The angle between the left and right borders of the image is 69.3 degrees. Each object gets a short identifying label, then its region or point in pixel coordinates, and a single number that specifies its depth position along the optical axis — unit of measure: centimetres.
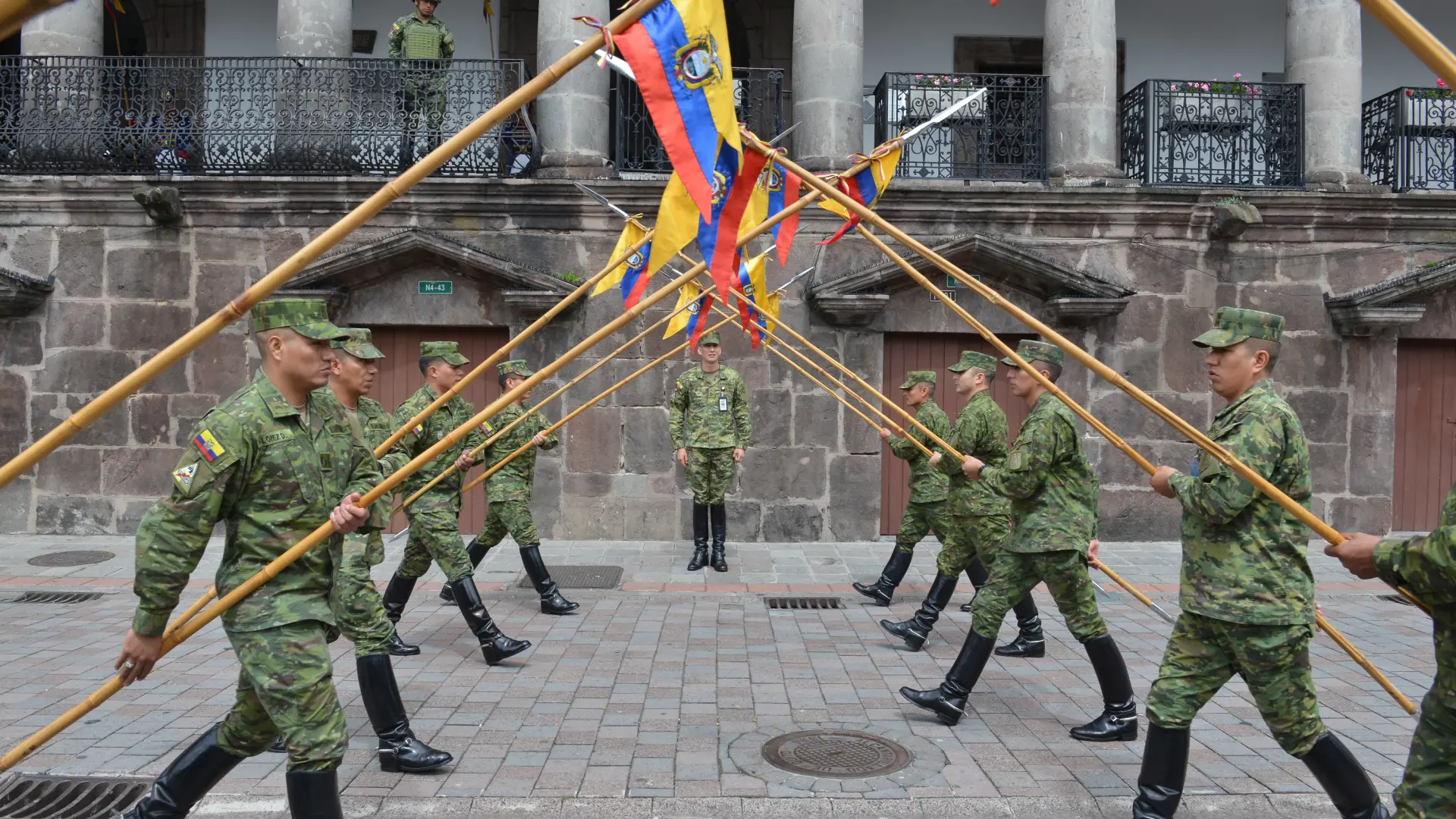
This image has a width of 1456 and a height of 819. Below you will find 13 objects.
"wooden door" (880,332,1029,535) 1230
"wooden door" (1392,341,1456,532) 1245
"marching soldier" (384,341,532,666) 665
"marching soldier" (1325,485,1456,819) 296
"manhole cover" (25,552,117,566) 1054
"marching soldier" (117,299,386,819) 346
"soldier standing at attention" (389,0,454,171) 1241
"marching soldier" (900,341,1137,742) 542
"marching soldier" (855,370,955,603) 836
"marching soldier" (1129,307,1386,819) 395
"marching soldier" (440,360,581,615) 825
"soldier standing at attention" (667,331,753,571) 1050
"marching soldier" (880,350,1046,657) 717
